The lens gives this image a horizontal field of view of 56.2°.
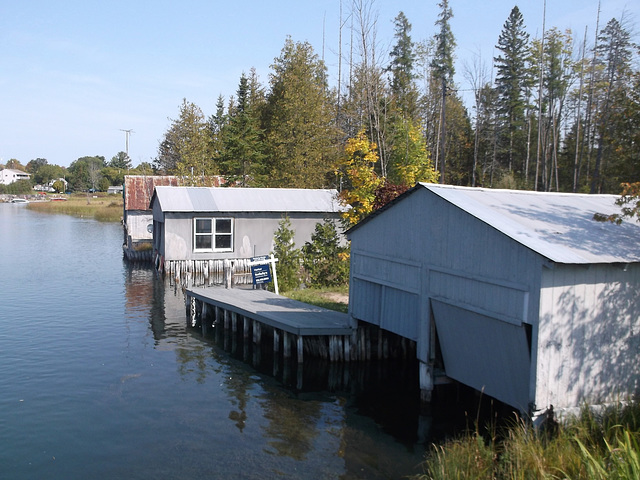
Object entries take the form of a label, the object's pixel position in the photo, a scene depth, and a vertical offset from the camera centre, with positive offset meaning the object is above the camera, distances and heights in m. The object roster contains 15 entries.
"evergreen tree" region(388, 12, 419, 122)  57.91 +13.51
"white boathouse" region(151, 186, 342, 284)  34.06 -1.67
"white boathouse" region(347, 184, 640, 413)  11.41 -1.98
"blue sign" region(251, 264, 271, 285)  28.32 -3.86
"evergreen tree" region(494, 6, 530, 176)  57.12 +10.86
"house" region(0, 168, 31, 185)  183.00 +3.78
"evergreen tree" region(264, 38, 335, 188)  53.09 +5.79
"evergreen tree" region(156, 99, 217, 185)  51.41 +3.75
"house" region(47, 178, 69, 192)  150.29 +1.32
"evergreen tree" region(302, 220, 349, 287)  28.80 -3.27
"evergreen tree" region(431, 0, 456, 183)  60.20 +15.45
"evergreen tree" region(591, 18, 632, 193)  40.69 +10.85
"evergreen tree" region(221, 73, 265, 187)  60.16 +4.44
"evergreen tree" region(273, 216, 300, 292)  28.64 -3.43
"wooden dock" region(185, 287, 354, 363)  19.41 -4.50
